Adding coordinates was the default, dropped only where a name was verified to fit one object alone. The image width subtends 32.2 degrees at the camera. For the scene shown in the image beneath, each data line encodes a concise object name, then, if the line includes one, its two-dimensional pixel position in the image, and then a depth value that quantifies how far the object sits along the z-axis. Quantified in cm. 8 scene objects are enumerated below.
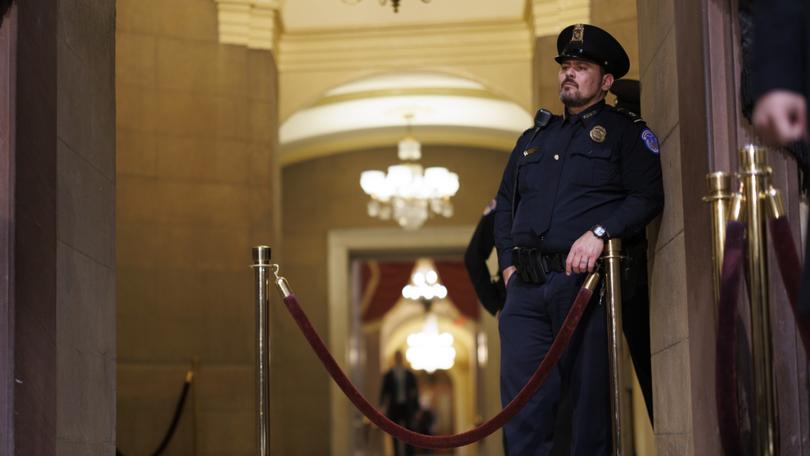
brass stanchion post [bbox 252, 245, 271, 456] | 523
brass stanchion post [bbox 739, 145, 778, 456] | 371
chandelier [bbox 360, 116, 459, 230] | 1484
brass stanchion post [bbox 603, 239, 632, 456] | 478
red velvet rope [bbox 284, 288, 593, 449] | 474
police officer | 496
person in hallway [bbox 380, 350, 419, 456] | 1705
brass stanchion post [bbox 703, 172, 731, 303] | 399
